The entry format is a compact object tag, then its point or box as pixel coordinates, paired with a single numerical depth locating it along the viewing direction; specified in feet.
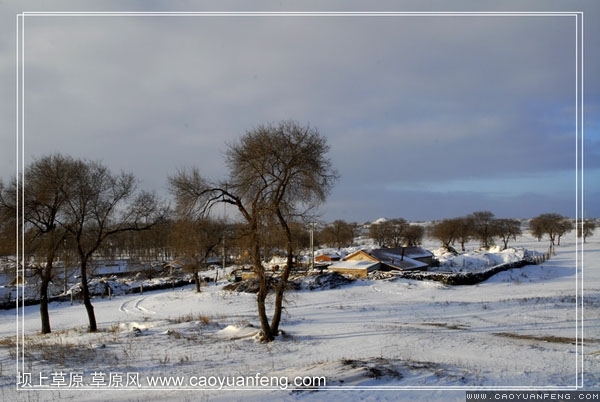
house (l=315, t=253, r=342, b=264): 212.64
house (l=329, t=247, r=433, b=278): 148.56
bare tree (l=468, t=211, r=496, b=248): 305.12
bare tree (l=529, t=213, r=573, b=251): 299.17
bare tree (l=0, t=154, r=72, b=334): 60.18
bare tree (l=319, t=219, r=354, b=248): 342.23
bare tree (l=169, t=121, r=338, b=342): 44.21
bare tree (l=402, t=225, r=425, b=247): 338.95
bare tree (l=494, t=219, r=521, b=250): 304.81
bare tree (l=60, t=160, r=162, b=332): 62.54
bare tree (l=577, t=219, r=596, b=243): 310.51
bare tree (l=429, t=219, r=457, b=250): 301.02
